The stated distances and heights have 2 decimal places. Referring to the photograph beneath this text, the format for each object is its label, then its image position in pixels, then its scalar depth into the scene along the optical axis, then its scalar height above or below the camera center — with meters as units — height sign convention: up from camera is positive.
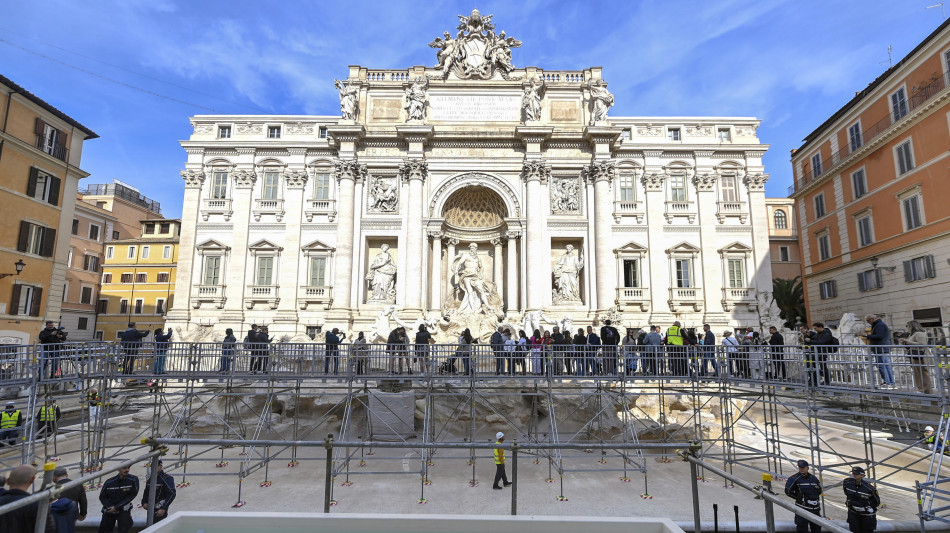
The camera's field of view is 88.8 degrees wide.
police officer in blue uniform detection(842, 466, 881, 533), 7.87 -2.73
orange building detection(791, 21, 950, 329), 22.05 +7.32
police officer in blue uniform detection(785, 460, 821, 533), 8.34 -2.71
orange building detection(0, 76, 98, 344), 22.52 +6.45
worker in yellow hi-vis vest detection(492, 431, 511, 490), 11.65 -3.19
